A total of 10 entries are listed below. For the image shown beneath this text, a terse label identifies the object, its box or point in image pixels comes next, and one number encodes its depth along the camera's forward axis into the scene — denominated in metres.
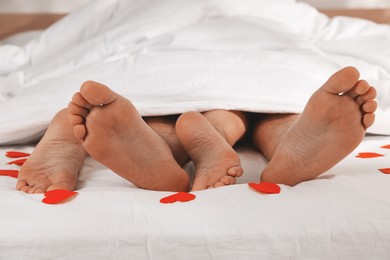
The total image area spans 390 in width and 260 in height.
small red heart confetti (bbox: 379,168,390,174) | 1.13
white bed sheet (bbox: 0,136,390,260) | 0.87
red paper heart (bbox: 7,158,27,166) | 1.27
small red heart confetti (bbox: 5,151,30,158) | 1.33
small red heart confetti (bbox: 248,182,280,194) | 1.00
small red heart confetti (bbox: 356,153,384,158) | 1.27
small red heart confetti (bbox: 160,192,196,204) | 0.97
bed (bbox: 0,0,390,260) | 0.88
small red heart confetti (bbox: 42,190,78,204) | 0.98
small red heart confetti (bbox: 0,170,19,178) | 1.20
